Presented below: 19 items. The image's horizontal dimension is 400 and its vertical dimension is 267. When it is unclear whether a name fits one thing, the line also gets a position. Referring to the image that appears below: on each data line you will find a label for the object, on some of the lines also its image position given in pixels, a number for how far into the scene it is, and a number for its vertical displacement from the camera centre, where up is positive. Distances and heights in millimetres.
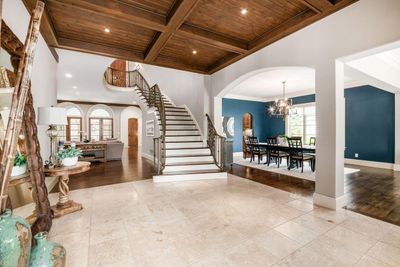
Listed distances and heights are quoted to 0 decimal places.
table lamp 2484 +246
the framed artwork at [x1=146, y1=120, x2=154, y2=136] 7317 +200
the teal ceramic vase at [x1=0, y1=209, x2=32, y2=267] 1086 -673
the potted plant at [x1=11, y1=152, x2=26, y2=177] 1958 -340
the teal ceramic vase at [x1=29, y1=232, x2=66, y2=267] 1278 -881
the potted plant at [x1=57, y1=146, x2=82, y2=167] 2703 -338
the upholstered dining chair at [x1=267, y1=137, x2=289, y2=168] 5785 -671
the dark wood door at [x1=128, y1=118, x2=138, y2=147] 13102 +53
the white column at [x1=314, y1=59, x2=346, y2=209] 2781 -55
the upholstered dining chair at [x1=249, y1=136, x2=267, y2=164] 6554 -670
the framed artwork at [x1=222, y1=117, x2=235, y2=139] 8320 +262
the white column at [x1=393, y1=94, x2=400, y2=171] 5363 -83
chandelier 6258 +831
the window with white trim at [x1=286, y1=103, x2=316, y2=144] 8094 +414
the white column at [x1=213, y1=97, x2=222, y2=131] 5625 +593
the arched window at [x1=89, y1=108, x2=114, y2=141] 11836 +614
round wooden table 2525 -850
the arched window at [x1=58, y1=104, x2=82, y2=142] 11195 +592
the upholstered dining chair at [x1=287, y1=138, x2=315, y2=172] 5133 -721
